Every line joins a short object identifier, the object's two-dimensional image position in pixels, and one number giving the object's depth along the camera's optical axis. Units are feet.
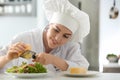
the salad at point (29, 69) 5.24
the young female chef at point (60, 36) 6.59
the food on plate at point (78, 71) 5.57
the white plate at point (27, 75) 5.07
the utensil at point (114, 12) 15.90
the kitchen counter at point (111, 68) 12.81
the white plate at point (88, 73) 5.49
